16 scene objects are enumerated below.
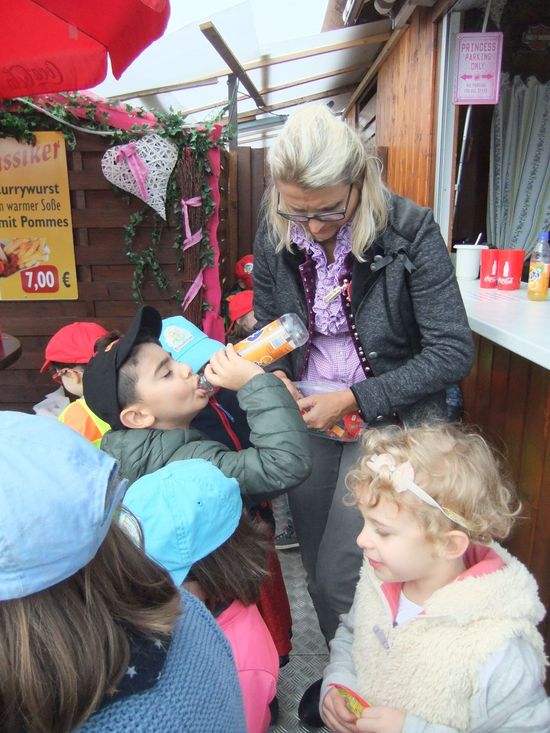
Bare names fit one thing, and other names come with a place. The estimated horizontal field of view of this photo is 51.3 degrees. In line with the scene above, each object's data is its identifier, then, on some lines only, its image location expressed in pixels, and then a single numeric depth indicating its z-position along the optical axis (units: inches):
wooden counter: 71.9
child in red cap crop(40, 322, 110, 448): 126.1
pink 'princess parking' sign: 129.6
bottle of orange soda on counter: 101.8
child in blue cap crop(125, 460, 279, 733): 49.8
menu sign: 151.4
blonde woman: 67.9
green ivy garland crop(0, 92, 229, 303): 147.5
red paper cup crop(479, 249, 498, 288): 118.0
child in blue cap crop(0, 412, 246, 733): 25.7
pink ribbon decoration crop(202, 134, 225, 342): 158.6
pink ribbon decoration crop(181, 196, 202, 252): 154.5
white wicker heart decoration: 147.3
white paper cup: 133.5
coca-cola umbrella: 97.7
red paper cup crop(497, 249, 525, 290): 115.2
